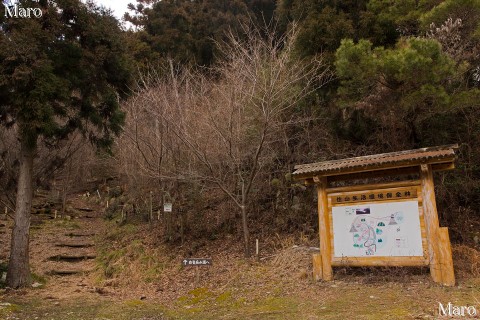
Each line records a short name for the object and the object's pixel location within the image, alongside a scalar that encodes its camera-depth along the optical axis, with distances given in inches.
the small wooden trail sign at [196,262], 344.8
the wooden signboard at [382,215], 285.1
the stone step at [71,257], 510.9
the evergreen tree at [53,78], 350.6
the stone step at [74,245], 570.6
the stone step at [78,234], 633.0
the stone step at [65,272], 453.1
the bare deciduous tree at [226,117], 405.4
